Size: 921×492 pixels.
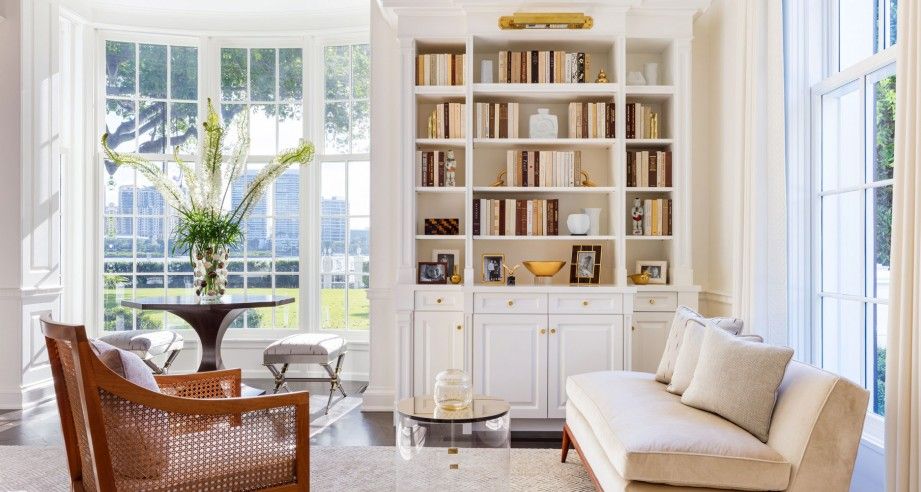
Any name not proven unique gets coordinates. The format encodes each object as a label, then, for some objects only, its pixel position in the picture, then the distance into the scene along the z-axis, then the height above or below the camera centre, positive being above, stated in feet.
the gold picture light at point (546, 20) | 14.67 +4.92
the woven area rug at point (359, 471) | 11.07 -3.90
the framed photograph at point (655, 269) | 15.62 -0.51
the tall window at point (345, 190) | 19.72 +1.67
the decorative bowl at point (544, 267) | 15.24 -0.45
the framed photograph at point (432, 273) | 15.70 -0.61
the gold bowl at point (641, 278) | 15.31 -0.71
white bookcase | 14.42 +0.22
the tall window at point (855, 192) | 9.89 +0.87
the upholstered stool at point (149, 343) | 15.39 -2.23
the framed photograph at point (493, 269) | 15.97 -0.52
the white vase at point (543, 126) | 15.57 +2.78
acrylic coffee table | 9.42 -3.25
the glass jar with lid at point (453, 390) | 9.71 -2.07
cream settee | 7.47 -2.30
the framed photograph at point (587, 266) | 15.62 -0.44
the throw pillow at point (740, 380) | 8.22 -1.68
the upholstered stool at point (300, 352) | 15.47 -2.41
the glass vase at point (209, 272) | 15.26 -0.57
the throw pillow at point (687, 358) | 10.16 -1.70
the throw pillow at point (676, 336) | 10.75 -1.49
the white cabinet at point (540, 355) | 14.39 -2.30
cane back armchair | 6.61 -1.97
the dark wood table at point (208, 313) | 14.12 -1.42
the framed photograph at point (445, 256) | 16.17 -0.22
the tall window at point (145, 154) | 19.74 +2.63
